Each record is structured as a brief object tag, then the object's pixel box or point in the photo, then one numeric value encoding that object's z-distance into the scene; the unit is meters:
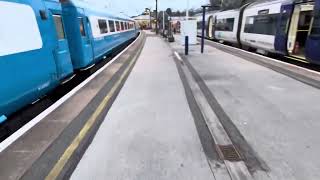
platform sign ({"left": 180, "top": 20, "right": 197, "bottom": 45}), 15.34
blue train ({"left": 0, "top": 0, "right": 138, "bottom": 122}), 3.87
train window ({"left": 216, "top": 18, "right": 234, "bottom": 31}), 16.88
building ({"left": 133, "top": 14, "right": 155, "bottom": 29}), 82.63
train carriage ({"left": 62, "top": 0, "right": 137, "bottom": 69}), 7.45
